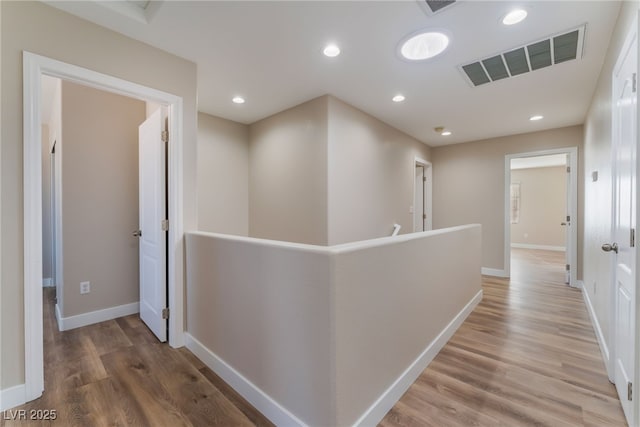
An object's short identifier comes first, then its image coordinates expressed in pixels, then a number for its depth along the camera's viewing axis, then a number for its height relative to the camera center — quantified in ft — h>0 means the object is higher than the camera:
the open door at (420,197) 18.67 +0.92
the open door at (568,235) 13.96 -1.31
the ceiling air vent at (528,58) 6.88 +4.31
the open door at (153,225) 7.73 -0.43
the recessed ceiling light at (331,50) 7.13 +4.31
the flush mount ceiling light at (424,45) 6.85 +4.38
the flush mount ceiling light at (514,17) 5.95 +4.34
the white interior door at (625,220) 4.57 -0.19
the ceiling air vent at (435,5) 5.61 +4.31
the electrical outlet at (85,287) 9.00 -2.54
